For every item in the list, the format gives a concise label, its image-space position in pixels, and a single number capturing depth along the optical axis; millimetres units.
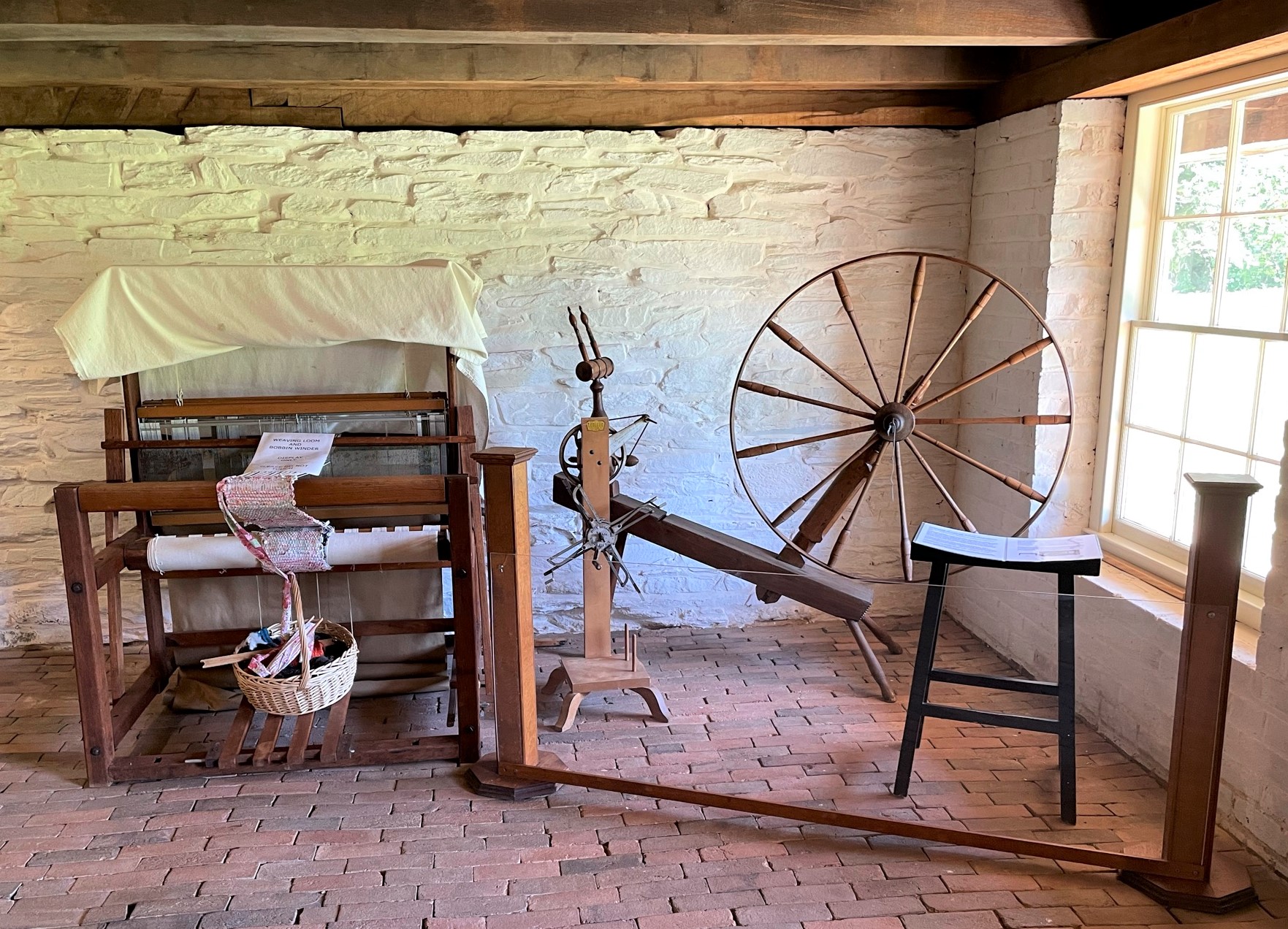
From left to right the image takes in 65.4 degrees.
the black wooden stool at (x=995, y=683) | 2506
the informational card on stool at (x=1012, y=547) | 2494
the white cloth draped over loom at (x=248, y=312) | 2770
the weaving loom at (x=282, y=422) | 2789
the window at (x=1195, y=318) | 2646
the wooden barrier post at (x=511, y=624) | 2640
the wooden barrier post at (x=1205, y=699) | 2188
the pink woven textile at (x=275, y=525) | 2643
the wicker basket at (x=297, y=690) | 2705
